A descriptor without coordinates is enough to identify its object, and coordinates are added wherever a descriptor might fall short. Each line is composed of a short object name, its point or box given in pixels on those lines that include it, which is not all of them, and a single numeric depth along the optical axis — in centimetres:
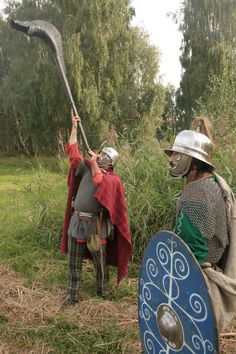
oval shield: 193
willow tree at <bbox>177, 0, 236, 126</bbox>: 1928
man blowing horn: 376
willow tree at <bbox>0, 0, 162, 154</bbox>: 1556
